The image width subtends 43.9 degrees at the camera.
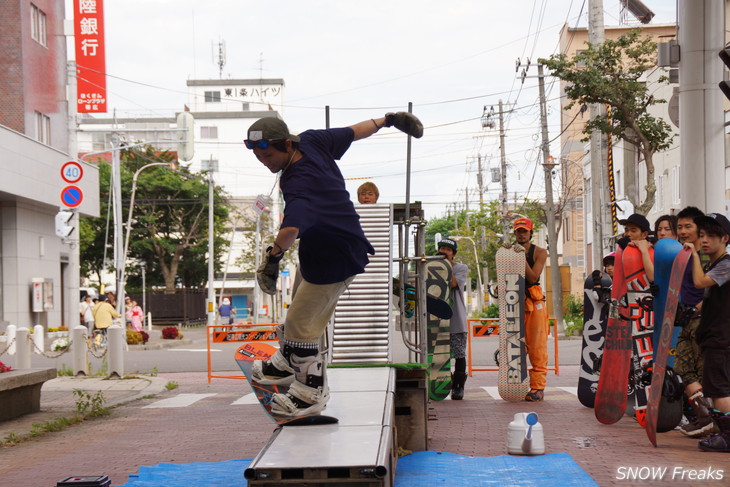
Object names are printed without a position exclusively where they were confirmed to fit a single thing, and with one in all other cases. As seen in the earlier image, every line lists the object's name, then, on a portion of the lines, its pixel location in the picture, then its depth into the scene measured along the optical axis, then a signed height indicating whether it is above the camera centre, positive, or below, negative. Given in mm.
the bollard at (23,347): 15362 -1530
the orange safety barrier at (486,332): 15562 -1501
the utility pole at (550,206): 35469 +1802
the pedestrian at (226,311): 54656 -3433
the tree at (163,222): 68312 +2557
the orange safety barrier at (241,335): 16727 -1548
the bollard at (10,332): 24408 -2027
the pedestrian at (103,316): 25344 -1669
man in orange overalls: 10906 -770
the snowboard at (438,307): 10906 -677
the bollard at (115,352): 16125 -1731
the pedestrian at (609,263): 10211 -166
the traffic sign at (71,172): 16906 +1582
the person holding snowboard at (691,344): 7320 -825
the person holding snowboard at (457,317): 11438 -844
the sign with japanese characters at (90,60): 35812 +7827
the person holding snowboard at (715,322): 7016 -592
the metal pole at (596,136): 24641 +3140
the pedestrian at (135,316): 38906 -2618
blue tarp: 6035 -1569
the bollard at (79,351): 17156 -1790
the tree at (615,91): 22672 +3940
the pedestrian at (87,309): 31075 -1906
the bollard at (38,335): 24816 -2158
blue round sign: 17078 +1147
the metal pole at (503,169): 52781 +4789
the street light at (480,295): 78381 -4055
